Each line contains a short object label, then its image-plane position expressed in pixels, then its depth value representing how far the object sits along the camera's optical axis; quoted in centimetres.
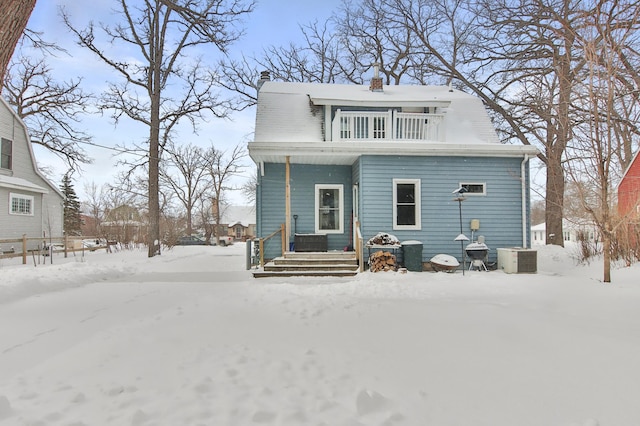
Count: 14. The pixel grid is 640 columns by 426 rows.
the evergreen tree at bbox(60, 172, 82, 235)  3161
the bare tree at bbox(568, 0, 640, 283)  645
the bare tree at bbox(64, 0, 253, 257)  1478
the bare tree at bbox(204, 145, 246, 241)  3431
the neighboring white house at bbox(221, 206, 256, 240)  5341
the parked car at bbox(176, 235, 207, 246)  2977
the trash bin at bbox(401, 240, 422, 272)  897
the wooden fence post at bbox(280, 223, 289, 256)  944
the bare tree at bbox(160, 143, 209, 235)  3319
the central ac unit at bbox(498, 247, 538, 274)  877
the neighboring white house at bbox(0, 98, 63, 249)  1474
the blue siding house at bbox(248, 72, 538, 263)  941
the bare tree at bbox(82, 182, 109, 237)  3309
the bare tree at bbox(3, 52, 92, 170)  1852
